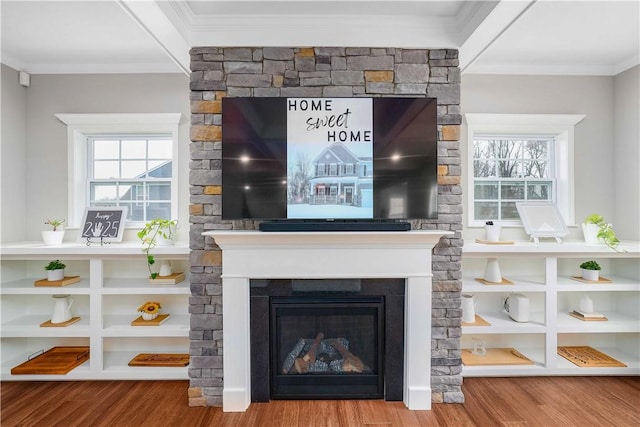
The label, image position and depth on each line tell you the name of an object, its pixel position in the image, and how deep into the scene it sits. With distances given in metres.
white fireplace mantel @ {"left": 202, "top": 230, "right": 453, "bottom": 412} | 2.06
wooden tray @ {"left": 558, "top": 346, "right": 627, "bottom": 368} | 2.49
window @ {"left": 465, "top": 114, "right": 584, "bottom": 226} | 2.86
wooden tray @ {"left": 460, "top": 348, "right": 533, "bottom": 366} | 2.49
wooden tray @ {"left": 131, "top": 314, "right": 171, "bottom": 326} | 2.49
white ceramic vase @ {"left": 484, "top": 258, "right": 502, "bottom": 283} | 2.56
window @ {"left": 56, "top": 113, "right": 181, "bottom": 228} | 2.85
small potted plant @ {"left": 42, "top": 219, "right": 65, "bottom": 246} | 2.57
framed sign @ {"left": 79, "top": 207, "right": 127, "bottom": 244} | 2.65
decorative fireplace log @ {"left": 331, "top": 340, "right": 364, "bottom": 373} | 2.18
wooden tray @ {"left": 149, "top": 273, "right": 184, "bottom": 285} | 2.50
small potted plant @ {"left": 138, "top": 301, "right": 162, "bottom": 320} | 2.55
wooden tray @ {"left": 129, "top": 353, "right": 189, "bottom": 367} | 2.50
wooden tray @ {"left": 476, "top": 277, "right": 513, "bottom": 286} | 2.54
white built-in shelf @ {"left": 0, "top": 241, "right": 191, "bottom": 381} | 2.42
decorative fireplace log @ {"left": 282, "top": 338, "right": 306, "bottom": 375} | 2.18
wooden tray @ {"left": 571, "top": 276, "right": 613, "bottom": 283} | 2.58
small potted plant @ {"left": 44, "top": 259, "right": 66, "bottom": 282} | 2.57
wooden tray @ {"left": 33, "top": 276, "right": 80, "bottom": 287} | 2.52
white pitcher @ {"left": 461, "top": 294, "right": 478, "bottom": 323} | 2.51
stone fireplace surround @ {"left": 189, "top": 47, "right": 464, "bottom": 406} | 2.16
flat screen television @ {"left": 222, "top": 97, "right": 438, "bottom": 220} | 2.11
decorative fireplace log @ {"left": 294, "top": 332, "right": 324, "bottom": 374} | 2.18
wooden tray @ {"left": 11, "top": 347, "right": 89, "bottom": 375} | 2.42
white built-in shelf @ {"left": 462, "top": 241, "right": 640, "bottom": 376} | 2.44
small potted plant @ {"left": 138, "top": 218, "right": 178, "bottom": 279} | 2.44
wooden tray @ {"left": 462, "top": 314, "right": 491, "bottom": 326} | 2.48
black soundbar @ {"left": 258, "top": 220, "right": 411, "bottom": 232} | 2.02
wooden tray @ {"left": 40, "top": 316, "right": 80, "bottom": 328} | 2.50
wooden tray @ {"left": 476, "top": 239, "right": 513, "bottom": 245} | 2.54
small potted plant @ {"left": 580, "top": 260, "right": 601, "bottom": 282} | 2.58
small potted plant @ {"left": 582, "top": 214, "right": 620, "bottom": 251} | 2.52
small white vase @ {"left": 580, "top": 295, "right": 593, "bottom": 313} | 2.63
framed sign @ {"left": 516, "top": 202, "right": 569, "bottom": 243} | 2.70
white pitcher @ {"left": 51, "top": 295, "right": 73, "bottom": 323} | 2.55
